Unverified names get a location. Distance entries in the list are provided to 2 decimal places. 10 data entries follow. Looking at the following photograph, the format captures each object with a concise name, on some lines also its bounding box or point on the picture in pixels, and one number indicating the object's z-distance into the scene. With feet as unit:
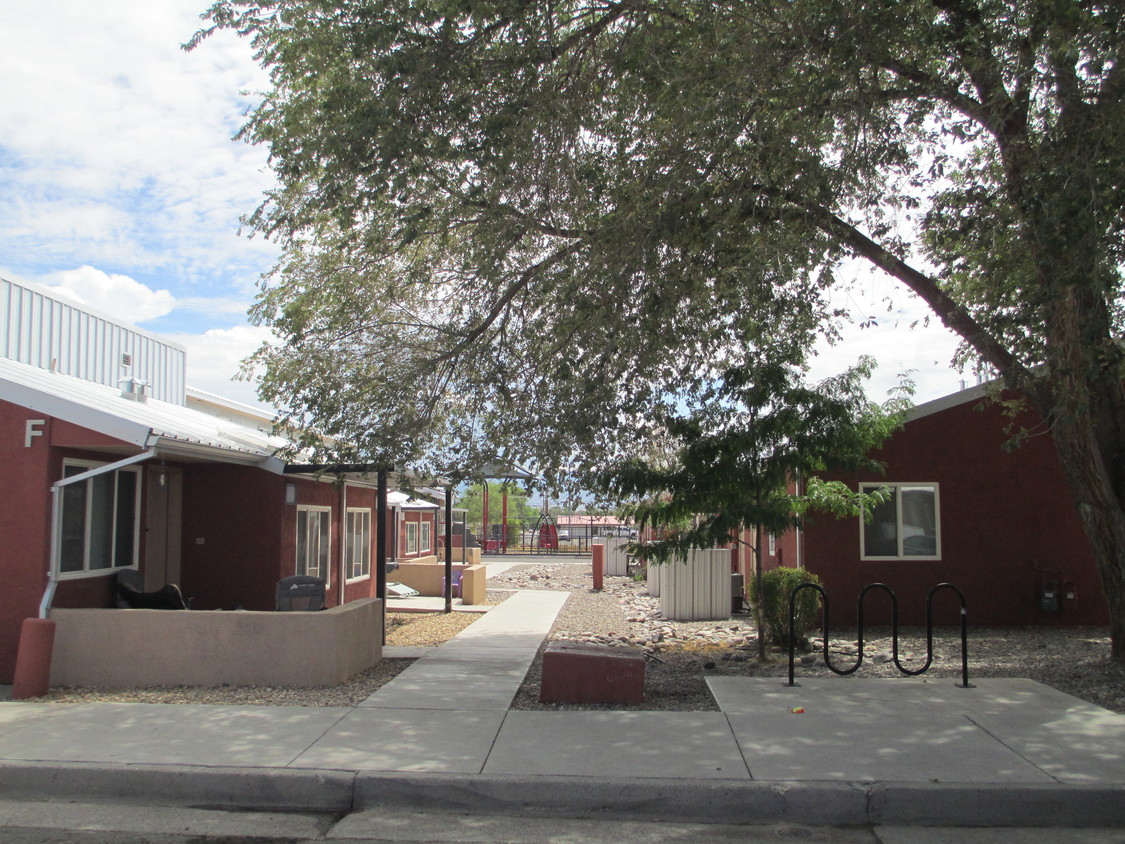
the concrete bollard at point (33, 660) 28.78
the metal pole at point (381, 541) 40.68
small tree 33.53
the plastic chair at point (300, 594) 38.47
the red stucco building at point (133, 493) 30.89
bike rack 29.27
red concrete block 28.27
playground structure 146.00
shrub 40.04
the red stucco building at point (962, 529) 46.96
